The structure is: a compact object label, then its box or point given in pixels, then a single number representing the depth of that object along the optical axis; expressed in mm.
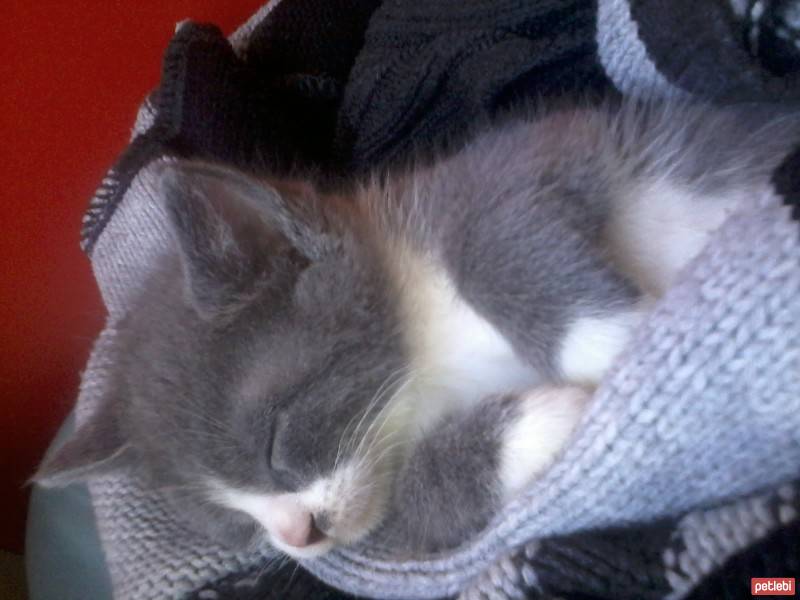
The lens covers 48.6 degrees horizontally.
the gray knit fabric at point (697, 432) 145
